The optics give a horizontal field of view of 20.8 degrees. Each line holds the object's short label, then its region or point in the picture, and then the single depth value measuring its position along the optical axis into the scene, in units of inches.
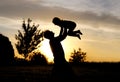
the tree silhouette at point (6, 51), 1475.0
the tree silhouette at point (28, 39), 1881.2
